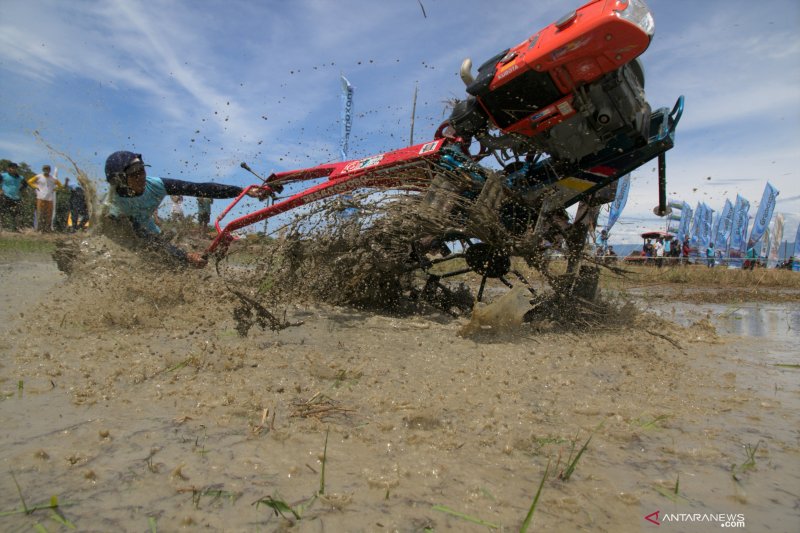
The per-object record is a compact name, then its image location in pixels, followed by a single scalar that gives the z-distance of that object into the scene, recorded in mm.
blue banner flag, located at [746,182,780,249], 24719
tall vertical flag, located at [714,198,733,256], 29031
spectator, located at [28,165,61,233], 12031
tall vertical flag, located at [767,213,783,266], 24459
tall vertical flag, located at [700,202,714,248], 31189
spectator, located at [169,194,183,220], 6059
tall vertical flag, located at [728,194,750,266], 27423
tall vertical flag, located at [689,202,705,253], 31656
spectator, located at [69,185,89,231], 13273
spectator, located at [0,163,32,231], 10938
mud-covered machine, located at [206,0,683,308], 3119
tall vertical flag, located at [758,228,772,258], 24531
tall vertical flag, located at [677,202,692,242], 32125
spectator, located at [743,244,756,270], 18672
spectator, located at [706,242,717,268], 25234
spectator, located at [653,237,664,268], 14680
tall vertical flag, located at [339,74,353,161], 14934
